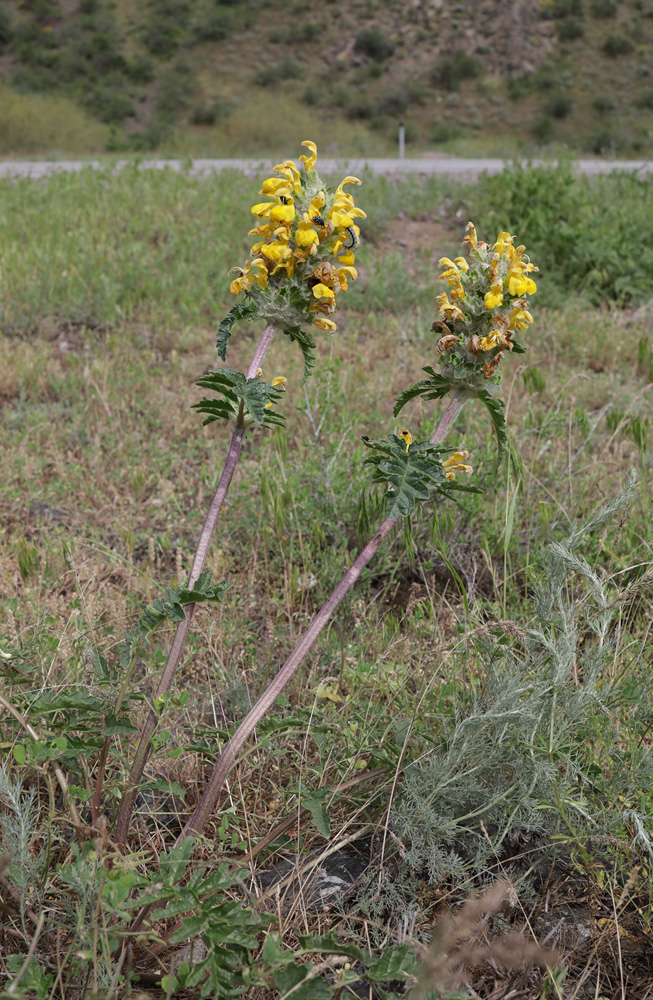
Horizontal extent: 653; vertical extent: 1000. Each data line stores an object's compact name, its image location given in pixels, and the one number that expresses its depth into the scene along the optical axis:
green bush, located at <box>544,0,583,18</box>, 28.36
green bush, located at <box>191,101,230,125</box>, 23.88
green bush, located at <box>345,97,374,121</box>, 25.39
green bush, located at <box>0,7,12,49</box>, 26.94
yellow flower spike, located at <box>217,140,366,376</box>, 1.46
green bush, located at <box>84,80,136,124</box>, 23.94
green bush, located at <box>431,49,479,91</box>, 27.20
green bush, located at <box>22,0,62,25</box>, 27.92
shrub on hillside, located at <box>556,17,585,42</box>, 28.09
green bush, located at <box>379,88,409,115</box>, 25.86
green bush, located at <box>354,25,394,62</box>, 27.81
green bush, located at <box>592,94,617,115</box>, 25.81
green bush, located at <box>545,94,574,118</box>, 25.50
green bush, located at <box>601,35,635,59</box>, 27.44
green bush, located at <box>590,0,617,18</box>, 28.19
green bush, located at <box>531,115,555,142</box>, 24.81
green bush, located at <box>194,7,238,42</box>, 28.20
